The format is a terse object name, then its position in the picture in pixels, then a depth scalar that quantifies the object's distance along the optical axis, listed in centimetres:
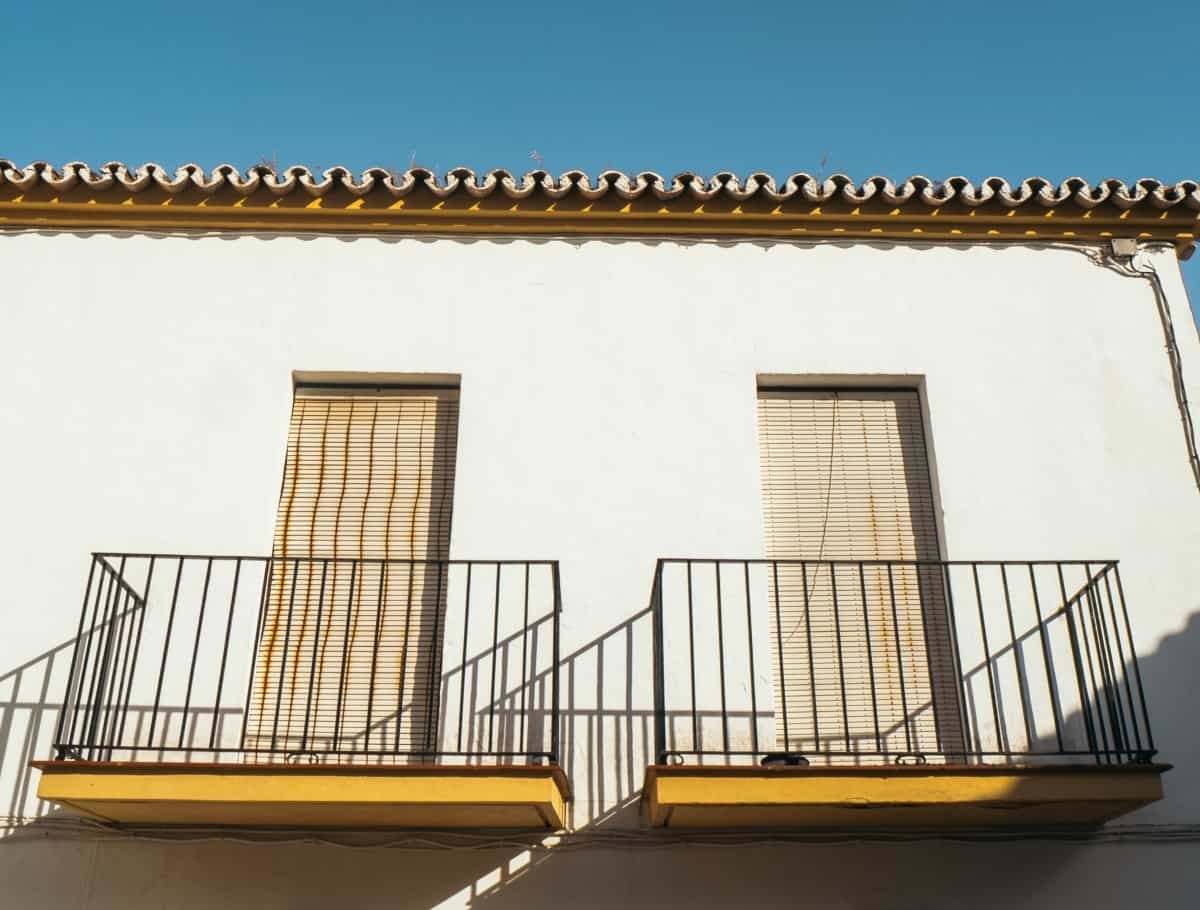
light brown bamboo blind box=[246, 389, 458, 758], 605
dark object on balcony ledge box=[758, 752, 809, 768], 538
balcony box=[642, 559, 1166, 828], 565
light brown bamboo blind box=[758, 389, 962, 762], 609
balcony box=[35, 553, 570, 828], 571
